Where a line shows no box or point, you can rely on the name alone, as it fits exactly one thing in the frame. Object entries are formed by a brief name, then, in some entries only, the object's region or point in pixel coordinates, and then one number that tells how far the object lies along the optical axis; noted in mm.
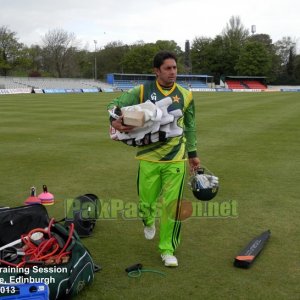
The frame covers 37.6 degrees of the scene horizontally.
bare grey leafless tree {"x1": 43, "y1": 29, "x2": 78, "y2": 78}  107312
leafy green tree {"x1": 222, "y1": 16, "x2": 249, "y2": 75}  111562
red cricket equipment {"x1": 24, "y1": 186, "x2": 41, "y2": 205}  6258
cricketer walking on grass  4531
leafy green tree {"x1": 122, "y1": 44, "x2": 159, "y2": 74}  104500
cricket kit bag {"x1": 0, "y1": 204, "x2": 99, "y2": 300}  3590
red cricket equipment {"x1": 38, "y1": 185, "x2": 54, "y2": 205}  6587
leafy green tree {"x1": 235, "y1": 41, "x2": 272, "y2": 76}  104062
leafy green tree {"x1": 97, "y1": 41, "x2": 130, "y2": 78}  111375
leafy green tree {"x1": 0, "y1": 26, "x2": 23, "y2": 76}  92688
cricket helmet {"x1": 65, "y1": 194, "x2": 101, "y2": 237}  5395
